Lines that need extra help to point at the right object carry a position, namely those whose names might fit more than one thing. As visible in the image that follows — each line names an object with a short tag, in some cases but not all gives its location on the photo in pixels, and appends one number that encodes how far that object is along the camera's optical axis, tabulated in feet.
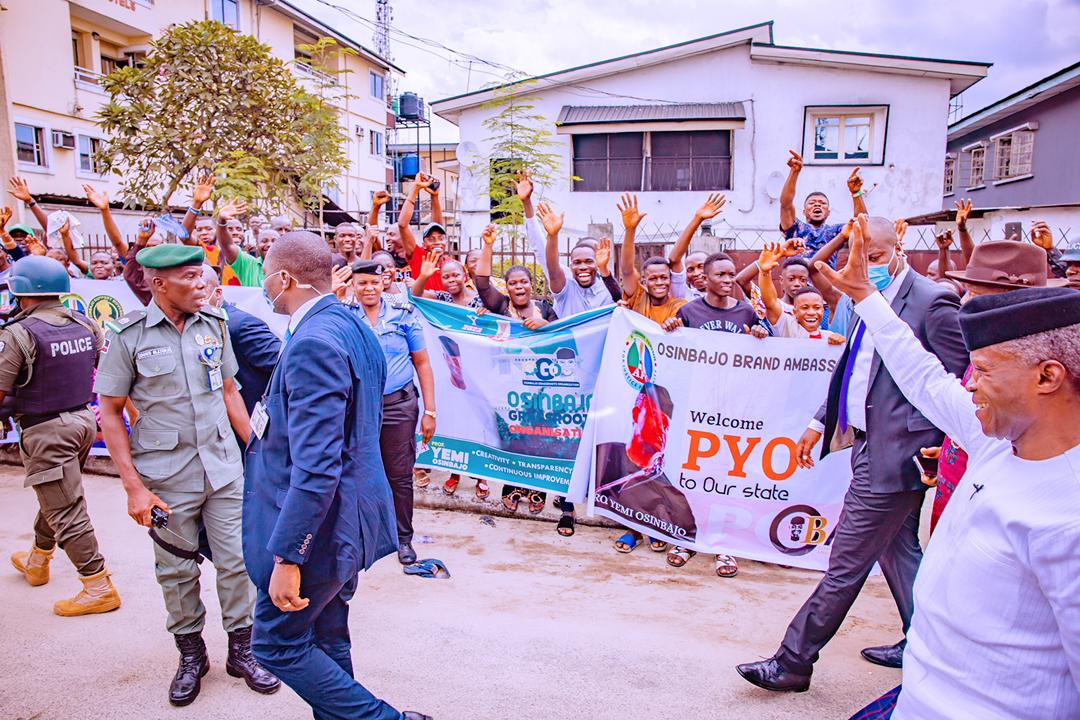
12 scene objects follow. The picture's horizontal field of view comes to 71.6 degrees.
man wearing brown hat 9.41
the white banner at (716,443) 15.96
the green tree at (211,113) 42.83
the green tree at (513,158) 50.06
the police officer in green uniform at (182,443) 11.27
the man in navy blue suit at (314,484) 7.97
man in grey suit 10.67
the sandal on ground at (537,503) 19.26
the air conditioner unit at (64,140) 67.56
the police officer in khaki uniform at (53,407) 13.99
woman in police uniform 15.74
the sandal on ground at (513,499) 19.43
